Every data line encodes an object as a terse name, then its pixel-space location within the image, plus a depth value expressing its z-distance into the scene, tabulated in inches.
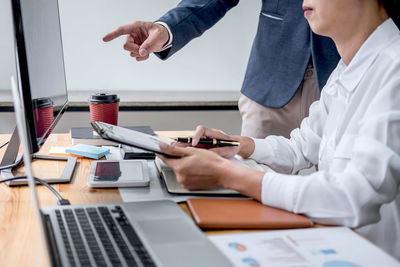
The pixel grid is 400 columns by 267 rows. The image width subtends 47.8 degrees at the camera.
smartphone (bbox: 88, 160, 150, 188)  39.6
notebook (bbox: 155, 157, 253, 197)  37.1
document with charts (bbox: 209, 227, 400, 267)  25.6
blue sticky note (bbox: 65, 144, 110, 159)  50.8
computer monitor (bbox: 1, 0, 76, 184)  33.9
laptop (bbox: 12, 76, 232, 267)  24.3
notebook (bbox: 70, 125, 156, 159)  50.5
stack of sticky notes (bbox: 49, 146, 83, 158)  52.7
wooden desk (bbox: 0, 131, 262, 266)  28.2
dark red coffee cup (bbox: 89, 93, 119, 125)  56.0
